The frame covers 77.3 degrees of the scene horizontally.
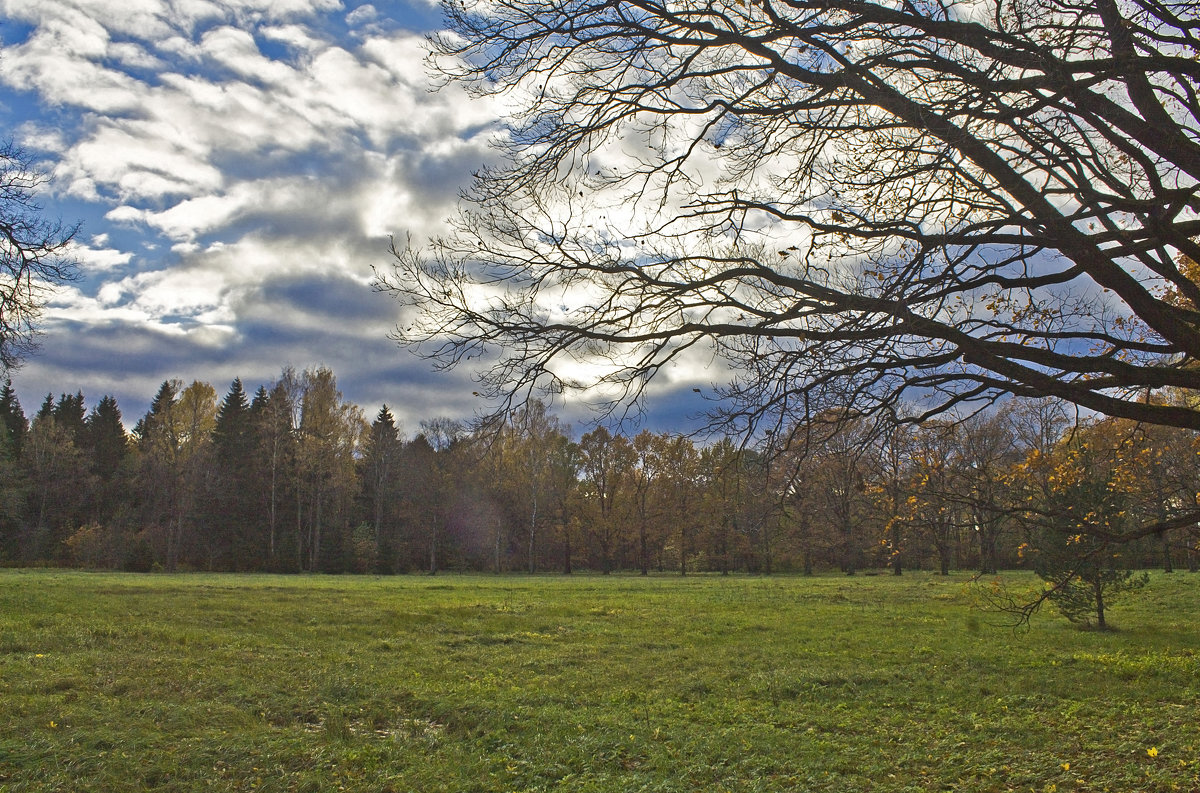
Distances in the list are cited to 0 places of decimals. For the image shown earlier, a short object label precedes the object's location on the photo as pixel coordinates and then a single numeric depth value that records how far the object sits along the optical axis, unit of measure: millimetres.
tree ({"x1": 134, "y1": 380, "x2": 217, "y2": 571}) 58281
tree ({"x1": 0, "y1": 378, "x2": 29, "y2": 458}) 63109
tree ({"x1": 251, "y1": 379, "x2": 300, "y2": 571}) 61750
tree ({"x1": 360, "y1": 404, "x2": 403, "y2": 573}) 65250
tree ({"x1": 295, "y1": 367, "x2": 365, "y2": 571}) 60812
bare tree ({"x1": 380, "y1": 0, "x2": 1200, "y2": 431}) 6105
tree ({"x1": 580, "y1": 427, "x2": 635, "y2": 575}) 68750
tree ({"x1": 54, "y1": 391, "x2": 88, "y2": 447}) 67188
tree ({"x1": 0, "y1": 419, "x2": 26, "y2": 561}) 50688
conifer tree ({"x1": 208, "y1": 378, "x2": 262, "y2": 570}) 60125
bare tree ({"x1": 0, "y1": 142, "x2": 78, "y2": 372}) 16000
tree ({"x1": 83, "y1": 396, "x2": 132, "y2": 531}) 62594
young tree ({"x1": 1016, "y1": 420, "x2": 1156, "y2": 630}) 10508
